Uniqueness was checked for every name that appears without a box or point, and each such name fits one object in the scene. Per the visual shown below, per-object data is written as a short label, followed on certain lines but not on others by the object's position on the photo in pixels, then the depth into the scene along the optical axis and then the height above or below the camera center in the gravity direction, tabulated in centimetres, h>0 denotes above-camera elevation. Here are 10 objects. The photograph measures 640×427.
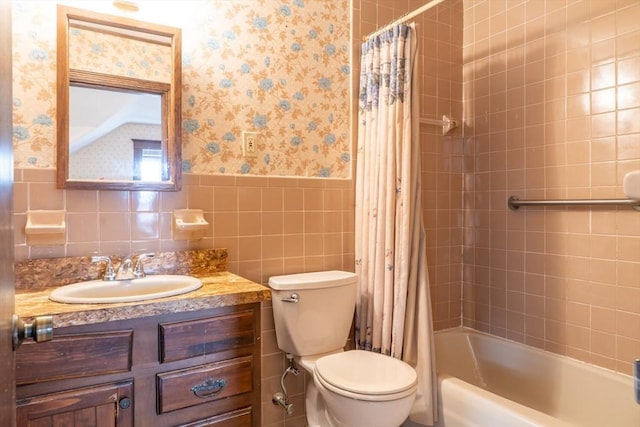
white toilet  141 -62
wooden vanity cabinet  107 -48
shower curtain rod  184 +95
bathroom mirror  144 +43
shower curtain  175 -5
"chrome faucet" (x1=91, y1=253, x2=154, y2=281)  147 -21
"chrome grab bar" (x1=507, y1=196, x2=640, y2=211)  171 +4
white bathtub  155 -83
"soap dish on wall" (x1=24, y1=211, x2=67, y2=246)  138 -5
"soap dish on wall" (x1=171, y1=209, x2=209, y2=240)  163 -5
